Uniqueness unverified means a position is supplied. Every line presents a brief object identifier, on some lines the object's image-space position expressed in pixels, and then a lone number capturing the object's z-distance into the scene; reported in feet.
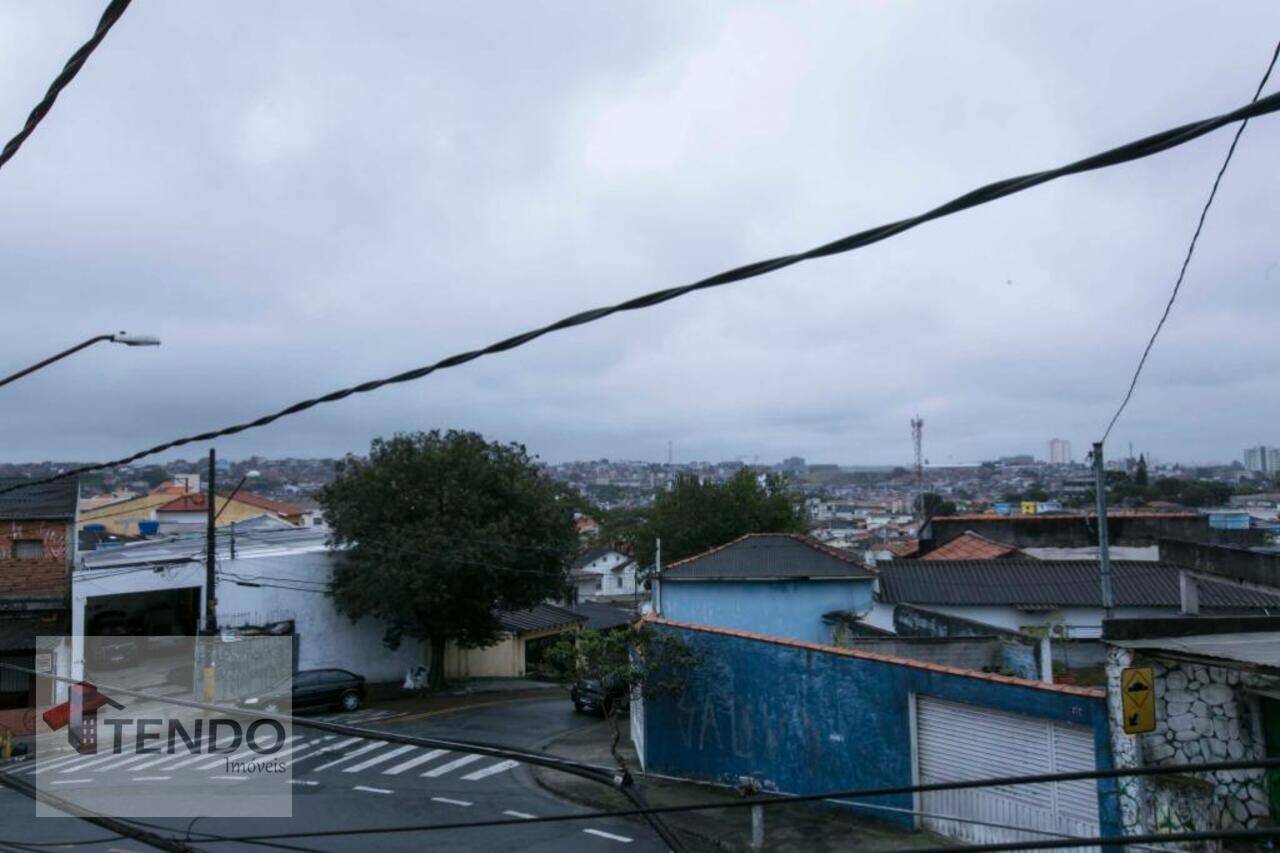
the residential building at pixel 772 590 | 82.74
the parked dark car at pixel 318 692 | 87.45
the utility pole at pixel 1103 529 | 58.95
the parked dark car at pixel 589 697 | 82.67
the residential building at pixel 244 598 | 93.50
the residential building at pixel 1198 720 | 32.65
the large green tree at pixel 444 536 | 94.53
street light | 33.60
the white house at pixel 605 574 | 272.92
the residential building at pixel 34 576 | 90.02
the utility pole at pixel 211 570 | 82.17
